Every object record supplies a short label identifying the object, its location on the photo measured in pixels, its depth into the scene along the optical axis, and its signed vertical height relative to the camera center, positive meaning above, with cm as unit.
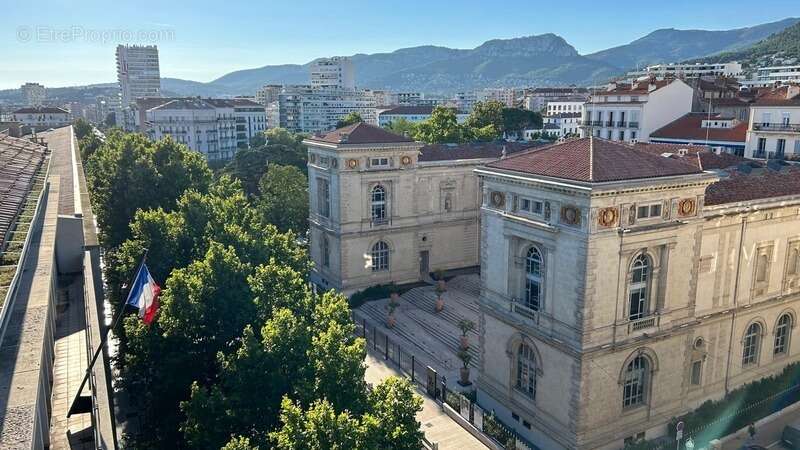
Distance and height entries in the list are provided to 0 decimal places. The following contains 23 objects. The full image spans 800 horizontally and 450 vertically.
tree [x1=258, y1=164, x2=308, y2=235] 6581 -981
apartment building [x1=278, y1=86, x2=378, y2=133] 19850 +154
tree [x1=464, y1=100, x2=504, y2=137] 10594 -76
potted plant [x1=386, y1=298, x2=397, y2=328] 4866 -1686
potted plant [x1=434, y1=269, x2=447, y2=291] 5247 -1541
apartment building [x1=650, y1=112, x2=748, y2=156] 6869 -261
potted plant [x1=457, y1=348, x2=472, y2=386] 3891 -1697
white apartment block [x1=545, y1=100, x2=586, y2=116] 17538 +141
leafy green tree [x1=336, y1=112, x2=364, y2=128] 10431 -122
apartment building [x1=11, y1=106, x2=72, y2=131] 14188 -72
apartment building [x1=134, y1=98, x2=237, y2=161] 14225 -280
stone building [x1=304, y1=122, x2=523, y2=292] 5212 -883
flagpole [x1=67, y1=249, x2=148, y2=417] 1975 -989
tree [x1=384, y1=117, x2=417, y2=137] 11448 -299
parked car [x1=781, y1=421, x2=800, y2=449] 3194 -1779
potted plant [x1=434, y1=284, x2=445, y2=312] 5028 -1606
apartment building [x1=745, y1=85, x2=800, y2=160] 5997 -171
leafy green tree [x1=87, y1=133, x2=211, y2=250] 5359 -641
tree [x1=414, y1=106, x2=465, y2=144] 9050 -251
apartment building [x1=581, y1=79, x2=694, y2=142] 7725 +40
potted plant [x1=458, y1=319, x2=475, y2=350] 4128 -1534
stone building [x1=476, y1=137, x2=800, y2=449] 2797 -918
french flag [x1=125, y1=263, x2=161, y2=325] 2447 -761
